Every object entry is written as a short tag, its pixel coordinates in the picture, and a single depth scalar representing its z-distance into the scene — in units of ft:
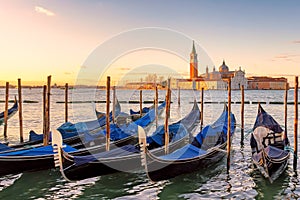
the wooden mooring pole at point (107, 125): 24.45
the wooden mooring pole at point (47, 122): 25.87
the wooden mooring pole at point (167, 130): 25.11
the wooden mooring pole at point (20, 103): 33.13
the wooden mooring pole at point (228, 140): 23.44
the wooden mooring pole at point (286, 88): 28.39
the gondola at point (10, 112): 43.61
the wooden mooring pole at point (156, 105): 33.65
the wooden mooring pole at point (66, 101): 38.53
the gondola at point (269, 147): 20.93
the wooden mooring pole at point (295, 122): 23.68
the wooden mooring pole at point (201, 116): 46.35
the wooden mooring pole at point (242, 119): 34.76
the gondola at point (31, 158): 20.39
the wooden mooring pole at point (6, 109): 36.24
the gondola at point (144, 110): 53.99
